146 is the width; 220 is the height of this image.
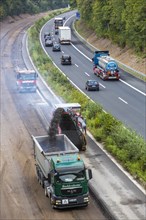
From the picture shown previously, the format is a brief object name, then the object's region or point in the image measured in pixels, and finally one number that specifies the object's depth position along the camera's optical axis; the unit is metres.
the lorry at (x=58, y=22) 142.50
